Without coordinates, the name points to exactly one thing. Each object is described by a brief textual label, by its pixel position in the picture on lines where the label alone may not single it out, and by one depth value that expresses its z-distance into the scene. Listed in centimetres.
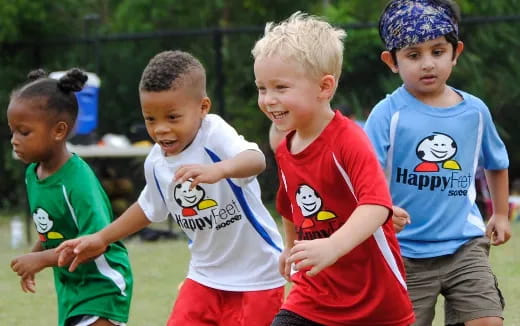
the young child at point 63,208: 972
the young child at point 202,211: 929
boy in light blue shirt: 943
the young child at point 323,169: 781
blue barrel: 2525
